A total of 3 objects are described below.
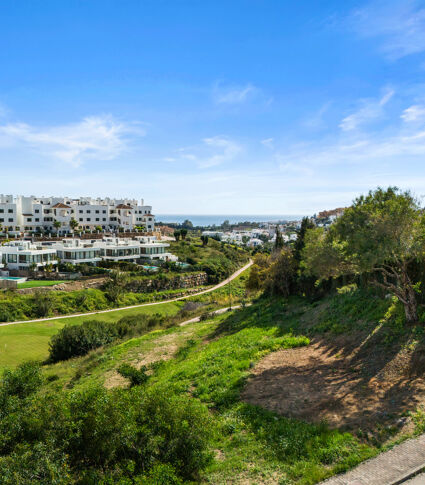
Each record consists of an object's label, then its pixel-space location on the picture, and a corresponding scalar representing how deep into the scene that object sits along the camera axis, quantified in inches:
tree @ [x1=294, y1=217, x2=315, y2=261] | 1206.4
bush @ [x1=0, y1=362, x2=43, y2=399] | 431.5
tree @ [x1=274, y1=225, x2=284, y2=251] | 1675.4
